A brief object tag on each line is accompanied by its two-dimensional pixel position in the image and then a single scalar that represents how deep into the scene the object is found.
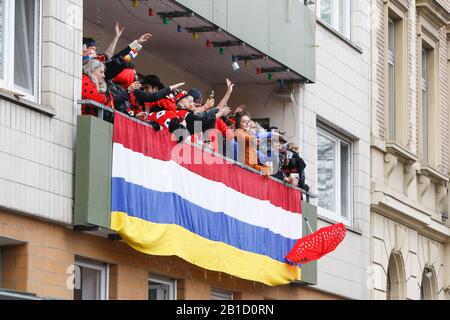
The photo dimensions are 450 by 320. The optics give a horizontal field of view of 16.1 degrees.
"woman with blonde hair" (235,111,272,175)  25.38
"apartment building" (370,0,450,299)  33.12
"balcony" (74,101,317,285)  20.09
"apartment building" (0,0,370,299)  19.41
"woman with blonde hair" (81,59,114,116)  20.77
